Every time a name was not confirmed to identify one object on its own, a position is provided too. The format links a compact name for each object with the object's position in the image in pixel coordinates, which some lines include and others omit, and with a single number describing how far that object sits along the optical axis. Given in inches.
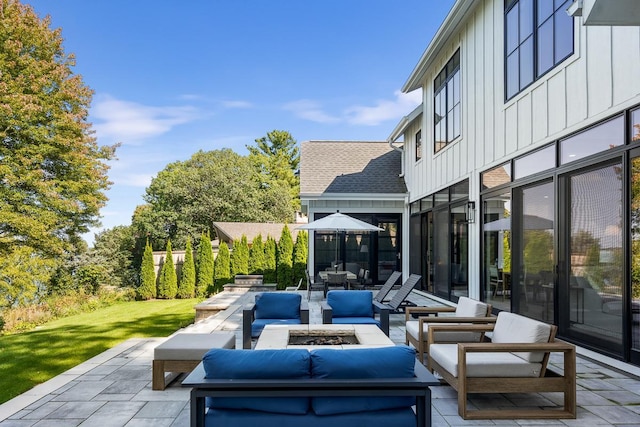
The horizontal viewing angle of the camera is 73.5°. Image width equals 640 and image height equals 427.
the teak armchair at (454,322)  189.3
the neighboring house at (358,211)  553.9
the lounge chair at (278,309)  242.5
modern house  183.2
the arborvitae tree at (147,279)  693.9
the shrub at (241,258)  693.9
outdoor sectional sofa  102.4
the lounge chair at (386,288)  346.1
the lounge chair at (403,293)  313.1
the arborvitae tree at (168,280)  698.2
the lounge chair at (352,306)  247.3
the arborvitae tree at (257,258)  683.4
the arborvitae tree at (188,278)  701.9
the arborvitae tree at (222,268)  695.7
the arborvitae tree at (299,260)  666.8
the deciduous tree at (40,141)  572.1
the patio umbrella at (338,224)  401.4
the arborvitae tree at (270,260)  675.4
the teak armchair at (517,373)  135.9
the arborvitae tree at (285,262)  666.8
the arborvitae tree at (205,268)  703.1
